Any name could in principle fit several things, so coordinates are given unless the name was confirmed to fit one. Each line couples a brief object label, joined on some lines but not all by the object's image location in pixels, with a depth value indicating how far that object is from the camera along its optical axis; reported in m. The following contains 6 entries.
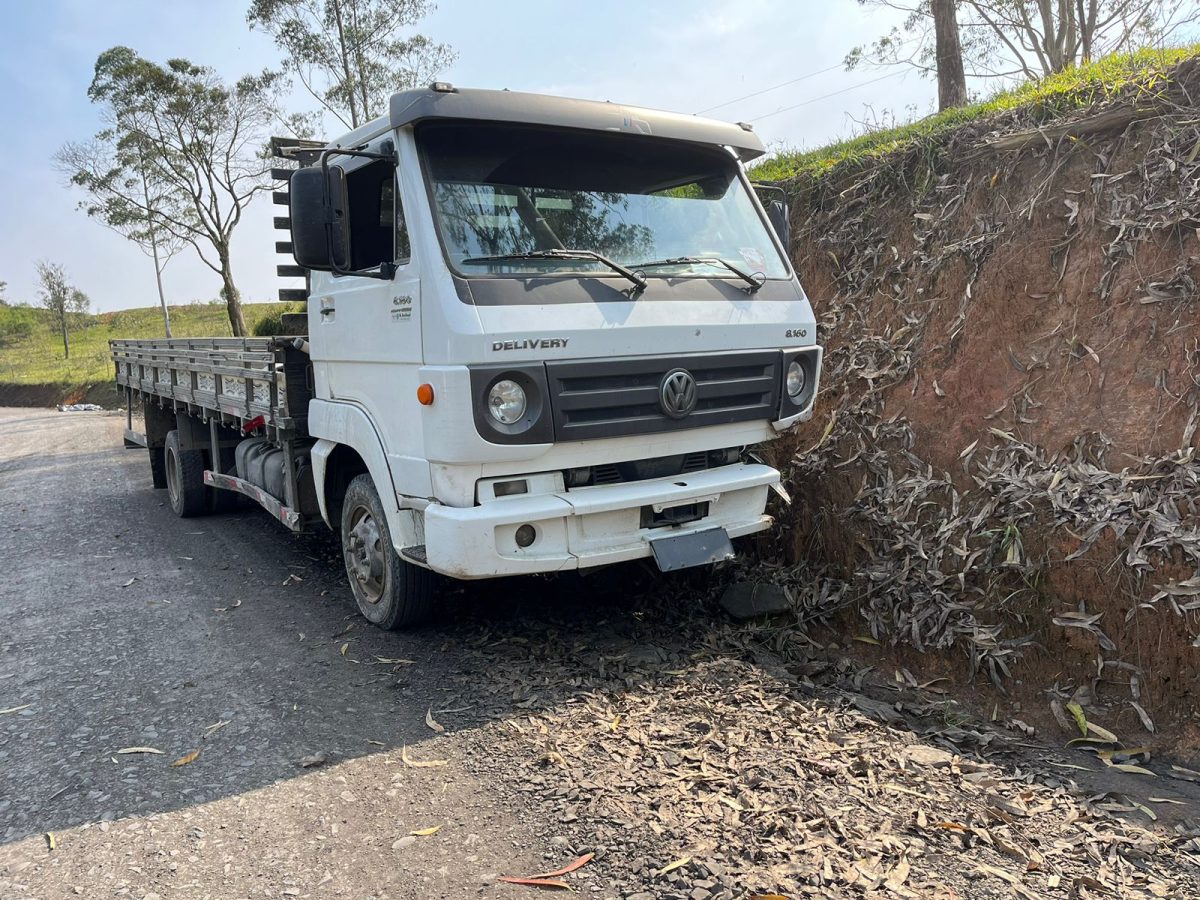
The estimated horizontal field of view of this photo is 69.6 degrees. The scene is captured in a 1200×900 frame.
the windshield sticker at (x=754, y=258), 4.59
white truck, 3.80
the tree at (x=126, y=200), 27.33
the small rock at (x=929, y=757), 3.40
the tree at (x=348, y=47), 21.70
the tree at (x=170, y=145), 26.12
